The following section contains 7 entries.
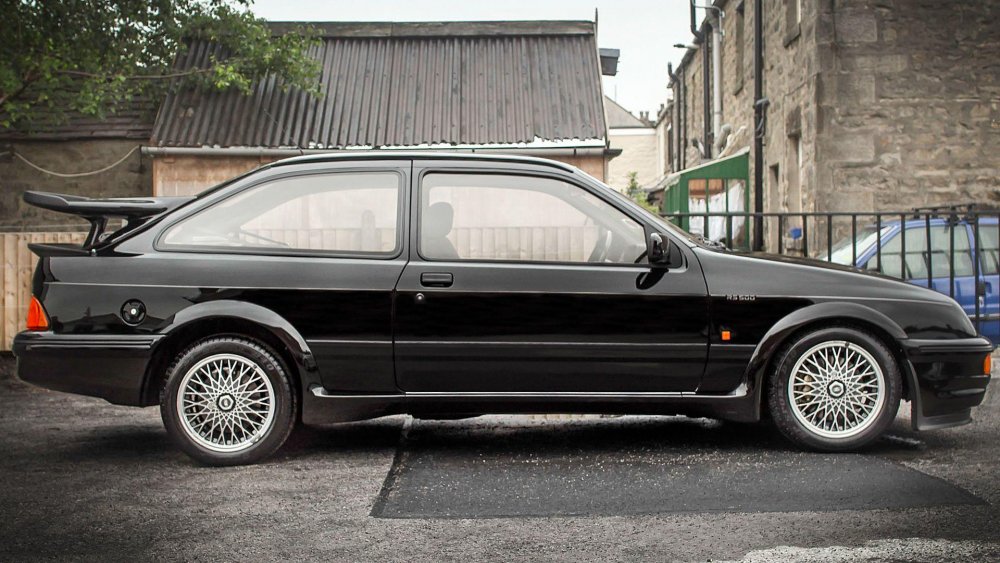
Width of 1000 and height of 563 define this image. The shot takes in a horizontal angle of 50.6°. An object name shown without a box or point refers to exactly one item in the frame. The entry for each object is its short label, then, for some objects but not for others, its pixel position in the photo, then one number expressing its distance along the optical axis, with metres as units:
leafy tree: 14.99
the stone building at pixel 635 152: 55.00
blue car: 9.73
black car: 5.79
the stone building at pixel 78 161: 19.47
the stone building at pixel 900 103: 16.69
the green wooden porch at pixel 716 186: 23.12
